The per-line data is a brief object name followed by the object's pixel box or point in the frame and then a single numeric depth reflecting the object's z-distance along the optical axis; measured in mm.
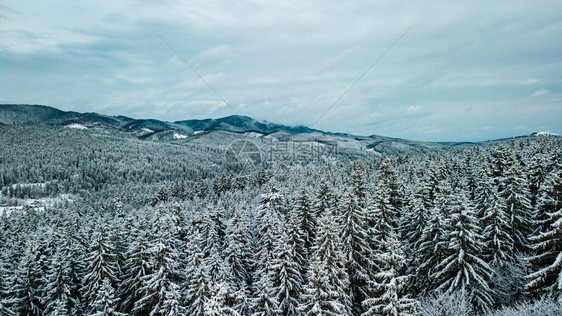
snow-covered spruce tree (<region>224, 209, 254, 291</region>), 33188
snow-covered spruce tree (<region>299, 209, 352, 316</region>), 20719
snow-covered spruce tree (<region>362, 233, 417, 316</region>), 18422
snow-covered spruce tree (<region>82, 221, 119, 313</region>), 29359
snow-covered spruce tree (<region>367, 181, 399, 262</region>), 28453
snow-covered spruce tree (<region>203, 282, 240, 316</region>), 20300
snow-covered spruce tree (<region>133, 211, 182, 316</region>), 26500
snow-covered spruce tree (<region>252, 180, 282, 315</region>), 23688
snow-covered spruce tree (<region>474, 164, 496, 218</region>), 31958
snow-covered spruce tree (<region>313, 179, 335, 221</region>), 41000
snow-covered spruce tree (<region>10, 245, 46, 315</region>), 31125
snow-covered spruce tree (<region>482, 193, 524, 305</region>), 23750
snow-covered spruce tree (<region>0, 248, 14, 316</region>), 29219
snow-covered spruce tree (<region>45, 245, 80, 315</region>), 30078
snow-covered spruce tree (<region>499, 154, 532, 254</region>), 28375
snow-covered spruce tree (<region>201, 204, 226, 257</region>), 37719
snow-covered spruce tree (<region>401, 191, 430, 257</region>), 28641
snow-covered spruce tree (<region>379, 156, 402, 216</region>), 35594
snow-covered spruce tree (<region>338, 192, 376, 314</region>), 26500
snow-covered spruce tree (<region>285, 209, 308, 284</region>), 28500
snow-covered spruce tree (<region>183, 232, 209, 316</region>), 25547
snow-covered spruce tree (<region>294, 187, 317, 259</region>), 35344
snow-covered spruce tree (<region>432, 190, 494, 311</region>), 21973
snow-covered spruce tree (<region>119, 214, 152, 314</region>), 29831
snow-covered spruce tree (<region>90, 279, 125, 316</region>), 25406
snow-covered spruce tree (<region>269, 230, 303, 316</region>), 25234
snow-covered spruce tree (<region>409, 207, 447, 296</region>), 24812
